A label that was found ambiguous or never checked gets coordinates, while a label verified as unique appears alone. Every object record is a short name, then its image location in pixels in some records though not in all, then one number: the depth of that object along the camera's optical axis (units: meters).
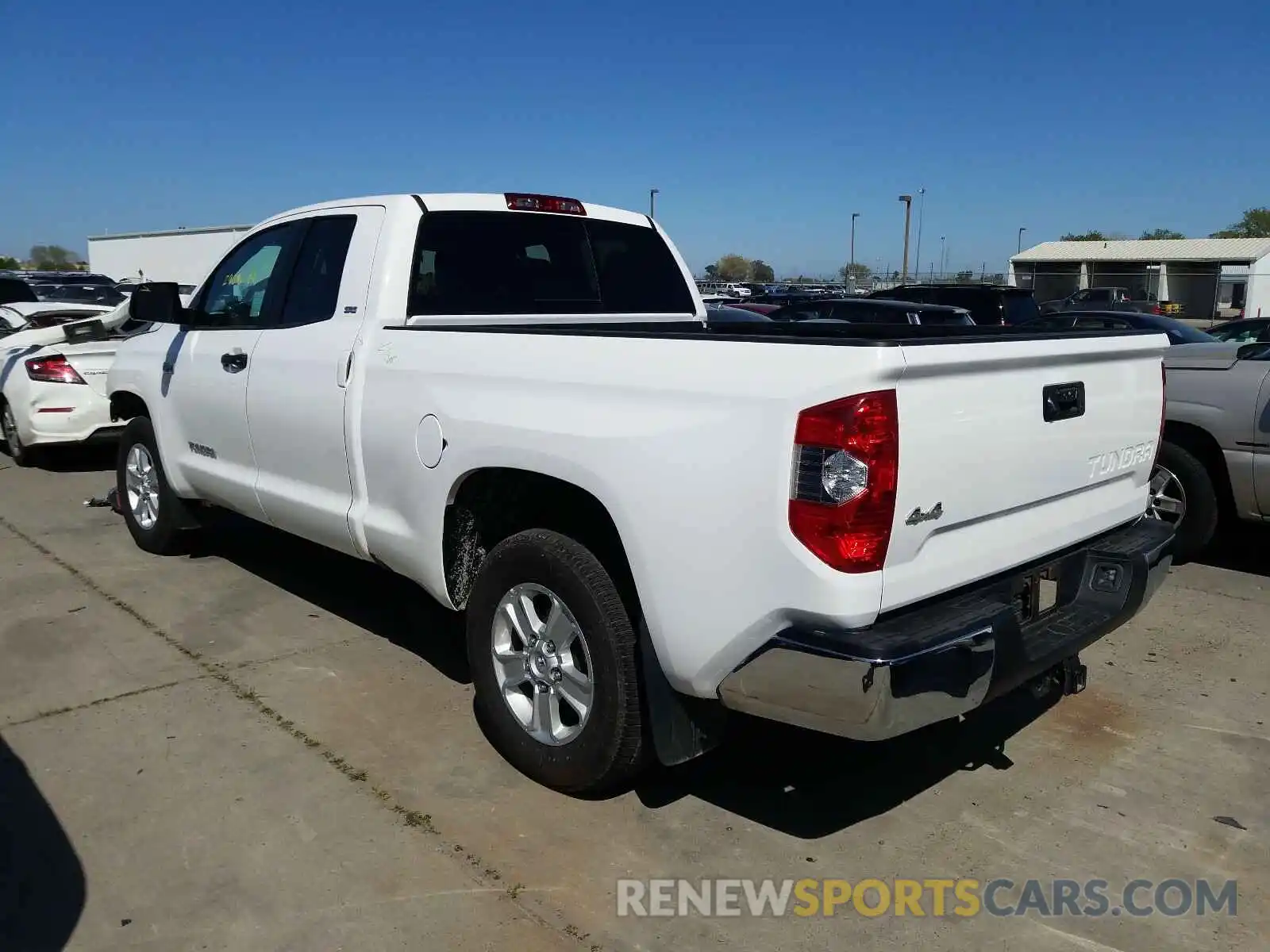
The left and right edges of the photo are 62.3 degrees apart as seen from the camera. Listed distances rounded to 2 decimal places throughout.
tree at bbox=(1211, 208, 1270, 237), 82.88
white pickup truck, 2.69
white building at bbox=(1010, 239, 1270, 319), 46.69
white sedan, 9.03
